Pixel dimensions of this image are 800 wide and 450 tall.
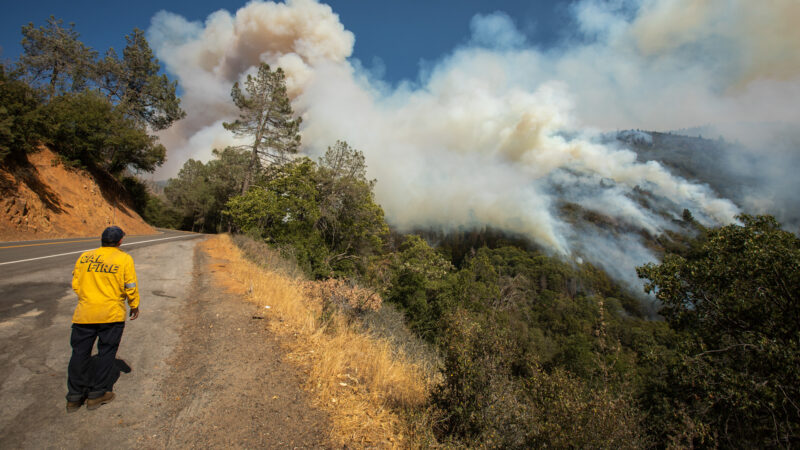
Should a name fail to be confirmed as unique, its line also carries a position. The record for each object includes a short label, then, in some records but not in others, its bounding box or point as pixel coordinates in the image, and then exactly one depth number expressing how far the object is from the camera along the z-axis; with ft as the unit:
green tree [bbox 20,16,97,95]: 89.56
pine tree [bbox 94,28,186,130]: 101.48
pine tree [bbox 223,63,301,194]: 73.00
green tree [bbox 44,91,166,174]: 69.87
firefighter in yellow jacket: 10.68
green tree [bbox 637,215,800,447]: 26.05
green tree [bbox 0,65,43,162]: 49.78
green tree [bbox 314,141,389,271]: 72.84
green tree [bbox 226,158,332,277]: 59.21
